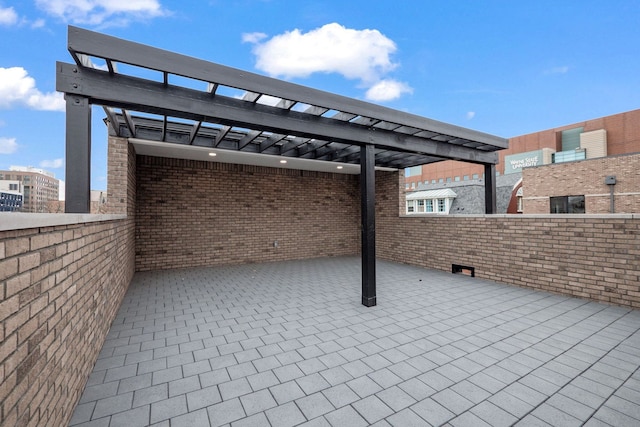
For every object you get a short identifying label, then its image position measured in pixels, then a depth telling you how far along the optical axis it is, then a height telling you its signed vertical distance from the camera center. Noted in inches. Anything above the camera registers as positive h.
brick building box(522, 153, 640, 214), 544.4 +65.9
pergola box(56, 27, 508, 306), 110.6 +62.2
